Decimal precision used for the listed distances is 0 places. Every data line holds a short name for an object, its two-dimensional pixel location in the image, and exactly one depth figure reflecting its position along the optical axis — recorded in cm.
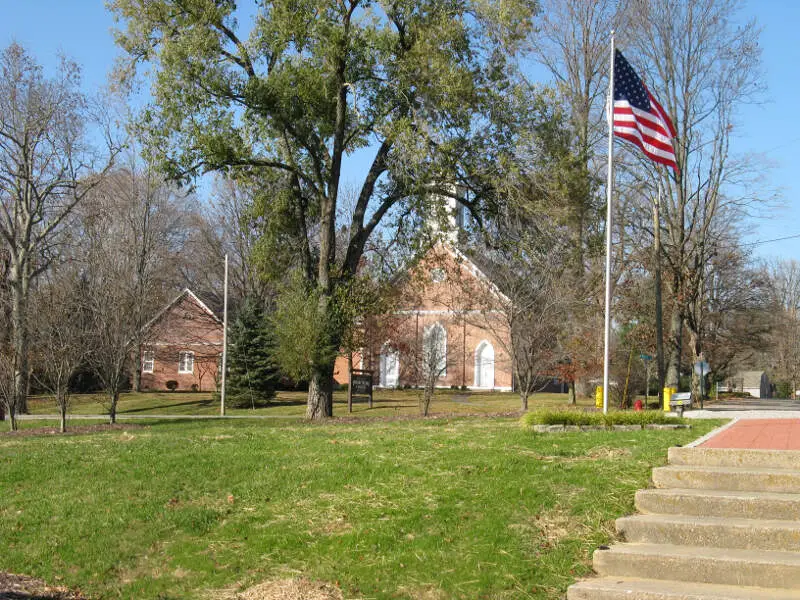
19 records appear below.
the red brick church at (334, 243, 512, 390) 2756
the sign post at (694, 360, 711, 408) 2854
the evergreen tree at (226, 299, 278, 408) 3734
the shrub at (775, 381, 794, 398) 6675
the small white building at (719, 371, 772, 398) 7456
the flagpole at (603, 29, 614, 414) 1273
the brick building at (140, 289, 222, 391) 4778
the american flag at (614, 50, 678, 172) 1378
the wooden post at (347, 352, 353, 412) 3107
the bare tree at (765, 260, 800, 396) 5256
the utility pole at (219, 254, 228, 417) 3041
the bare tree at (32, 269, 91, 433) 2023
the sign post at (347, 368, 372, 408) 3262
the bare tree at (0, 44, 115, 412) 3512
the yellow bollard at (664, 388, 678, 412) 1908
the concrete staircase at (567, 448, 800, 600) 583
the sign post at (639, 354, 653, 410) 2637
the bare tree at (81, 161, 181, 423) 2389
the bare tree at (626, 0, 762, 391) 3462
